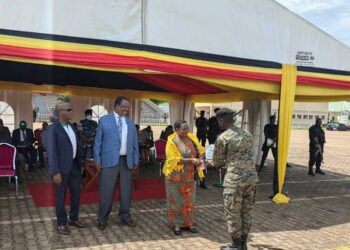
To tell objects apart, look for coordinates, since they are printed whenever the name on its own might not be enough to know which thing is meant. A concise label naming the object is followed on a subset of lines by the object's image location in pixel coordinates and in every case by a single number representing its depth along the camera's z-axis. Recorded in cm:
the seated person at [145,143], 1131
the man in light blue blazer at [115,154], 511
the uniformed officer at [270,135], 1123
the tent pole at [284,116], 726
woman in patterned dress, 505
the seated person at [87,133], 856
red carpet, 685
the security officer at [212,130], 1179
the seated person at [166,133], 1132
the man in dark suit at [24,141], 960
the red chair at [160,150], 997
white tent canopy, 548
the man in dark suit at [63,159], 471
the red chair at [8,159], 725
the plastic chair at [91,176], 751
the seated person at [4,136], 874
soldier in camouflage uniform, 423
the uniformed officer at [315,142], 1121
